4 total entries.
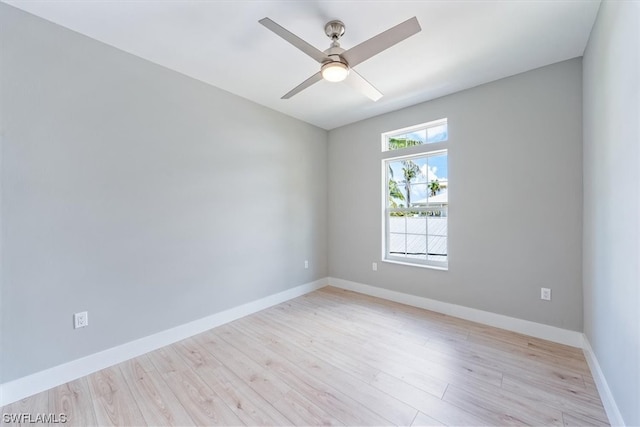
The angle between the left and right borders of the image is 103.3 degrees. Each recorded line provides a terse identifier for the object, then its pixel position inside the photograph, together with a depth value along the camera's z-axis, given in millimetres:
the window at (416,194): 3148
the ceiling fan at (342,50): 1501
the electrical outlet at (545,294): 2391
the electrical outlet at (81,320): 1919
